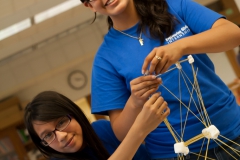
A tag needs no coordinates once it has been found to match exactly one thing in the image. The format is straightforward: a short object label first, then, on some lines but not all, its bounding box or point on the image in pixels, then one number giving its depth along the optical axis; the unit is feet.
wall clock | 23.52
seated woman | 4.98
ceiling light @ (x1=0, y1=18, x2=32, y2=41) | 13.59
